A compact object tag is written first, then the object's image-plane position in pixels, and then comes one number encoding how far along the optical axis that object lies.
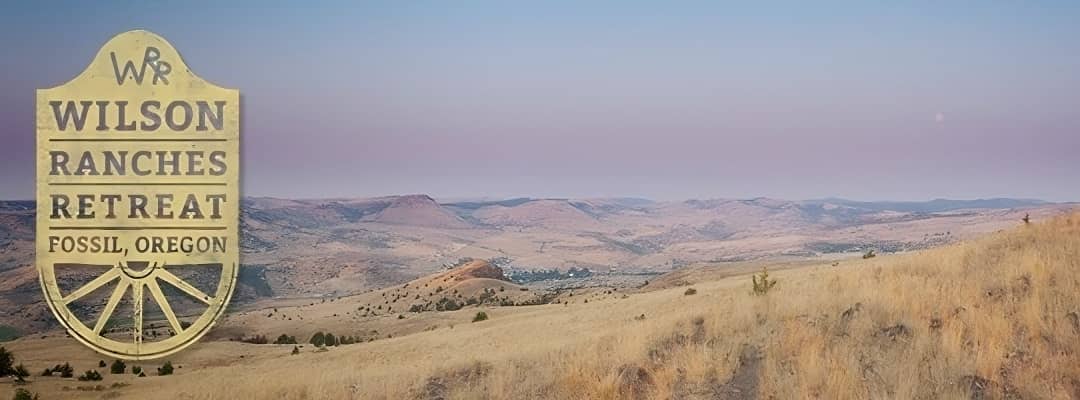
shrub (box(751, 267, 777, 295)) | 13.35
